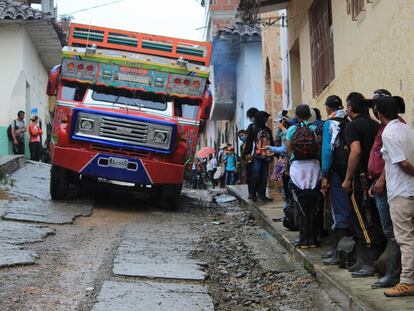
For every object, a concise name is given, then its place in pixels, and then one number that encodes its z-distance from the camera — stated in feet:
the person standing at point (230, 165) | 61.16
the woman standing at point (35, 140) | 57.98
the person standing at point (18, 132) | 57.39
